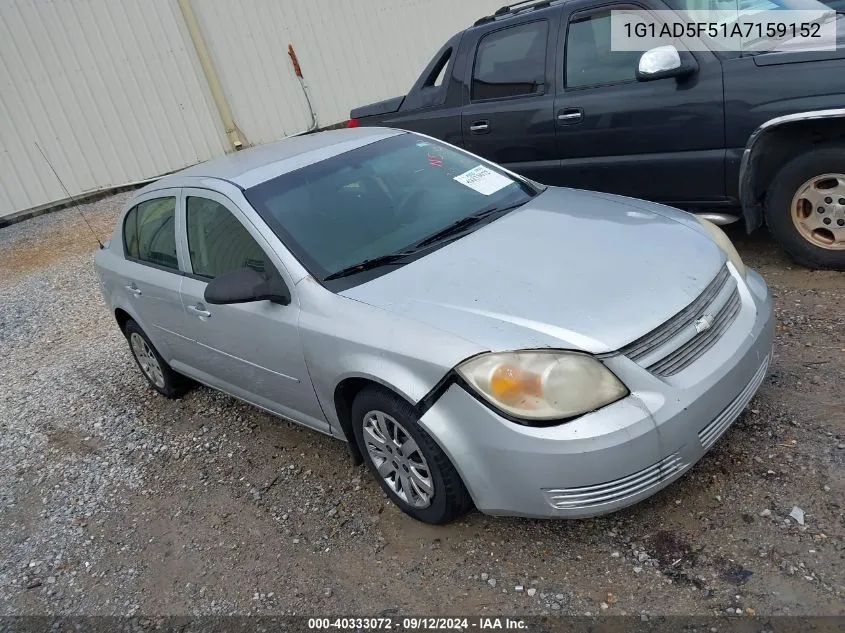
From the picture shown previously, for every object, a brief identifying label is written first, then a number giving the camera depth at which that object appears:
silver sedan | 2.45
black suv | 4.02
